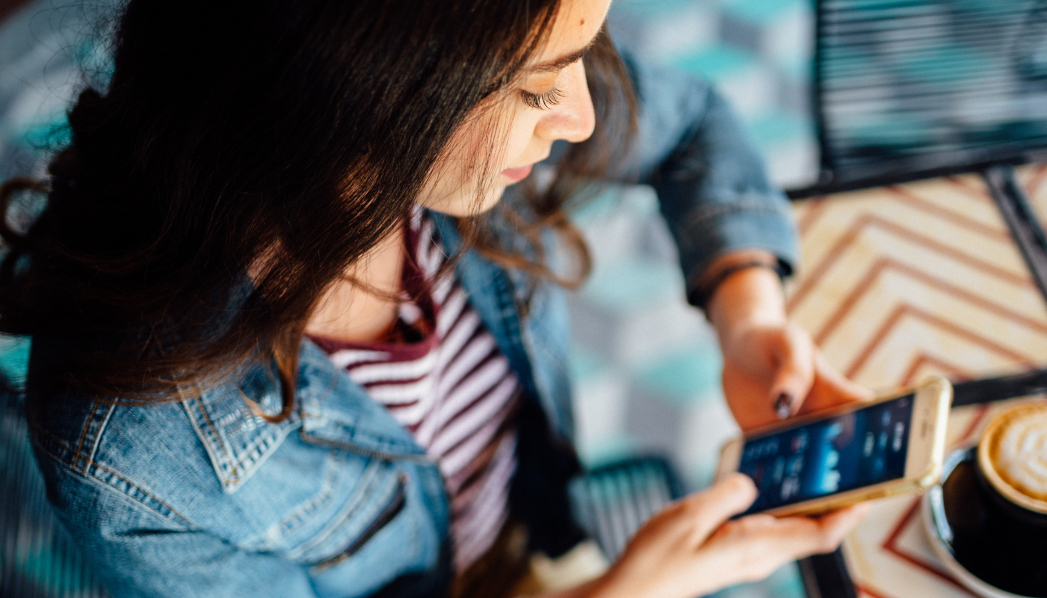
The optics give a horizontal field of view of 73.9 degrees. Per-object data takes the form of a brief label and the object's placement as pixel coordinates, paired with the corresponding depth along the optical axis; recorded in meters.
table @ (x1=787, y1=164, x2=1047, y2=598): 0.79
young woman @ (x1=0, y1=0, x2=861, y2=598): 0.47
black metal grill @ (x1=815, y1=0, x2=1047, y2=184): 1.11
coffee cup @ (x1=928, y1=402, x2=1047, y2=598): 0.67
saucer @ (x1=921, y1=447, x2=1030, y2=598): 0.72
